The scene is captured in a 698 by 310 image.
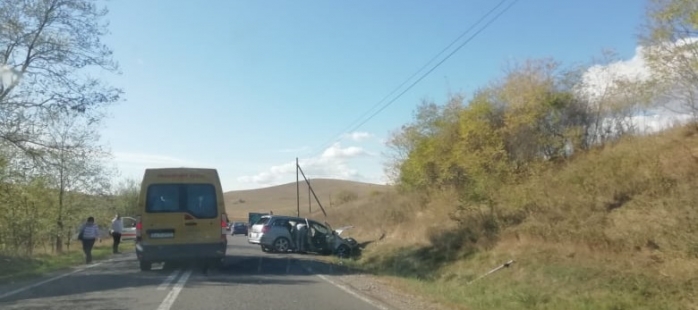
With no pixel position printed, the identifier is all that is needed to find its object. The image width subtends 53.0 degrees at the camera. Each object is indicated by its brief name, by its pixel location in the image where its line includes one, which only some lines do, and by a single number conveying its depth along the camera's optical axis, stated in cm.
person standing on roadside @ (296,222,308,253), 2877
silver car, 2856
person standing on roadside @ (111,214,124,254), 2955
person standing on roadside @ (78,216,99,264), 2352
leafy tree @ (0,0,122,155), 2205
